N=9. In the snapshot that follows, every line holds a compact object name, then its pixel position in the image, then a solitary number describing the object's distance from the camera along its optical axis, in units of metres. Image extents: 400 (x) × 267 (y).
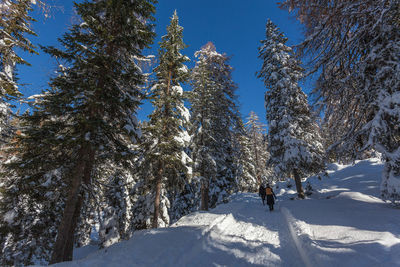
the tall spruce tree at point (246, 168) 23.52
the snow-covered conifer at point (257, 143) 34.31
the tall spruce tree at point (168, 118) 11.59
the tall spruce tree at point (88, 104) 6.68
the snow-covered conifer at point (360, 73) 5.55
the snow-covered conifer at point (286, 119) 14.48
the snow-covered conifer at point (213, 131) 16.37
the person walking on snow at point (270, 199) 12.44
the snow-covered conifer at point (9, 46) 7.79
